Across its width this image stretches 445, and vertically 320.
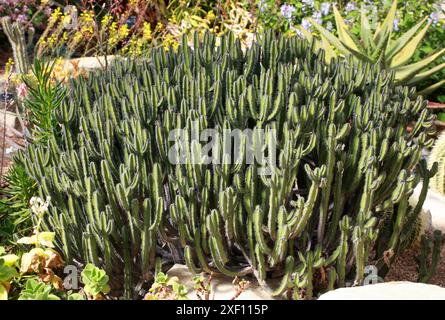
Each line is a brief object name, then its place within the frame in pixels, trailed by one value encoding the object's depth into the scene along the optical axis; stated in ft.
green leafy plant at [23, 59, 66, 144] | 11.65
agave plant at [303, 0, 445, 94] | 18.13
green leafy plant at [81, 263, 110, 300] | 8.93
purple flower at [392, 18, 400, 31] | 22.11
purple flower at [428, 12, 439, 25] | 22.48
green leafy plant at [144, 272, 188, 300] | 9.03
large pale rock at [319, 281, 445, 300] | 8.24
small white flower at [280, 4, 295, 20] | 24.20
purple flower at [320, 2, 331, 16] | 23.76
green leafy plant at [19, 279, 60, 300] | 8.43
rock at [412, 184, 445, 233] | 14.49
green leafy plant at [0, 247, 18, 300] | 8.95
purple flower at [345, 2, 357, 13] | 23.72
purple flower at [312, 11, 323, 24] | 23.73
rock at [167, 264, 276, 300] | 9.79
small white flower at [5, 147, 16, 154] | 13.80
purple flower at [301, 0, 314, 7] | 24.18
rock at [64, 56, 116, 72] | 22.38
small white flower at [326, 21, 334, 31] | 23.15
